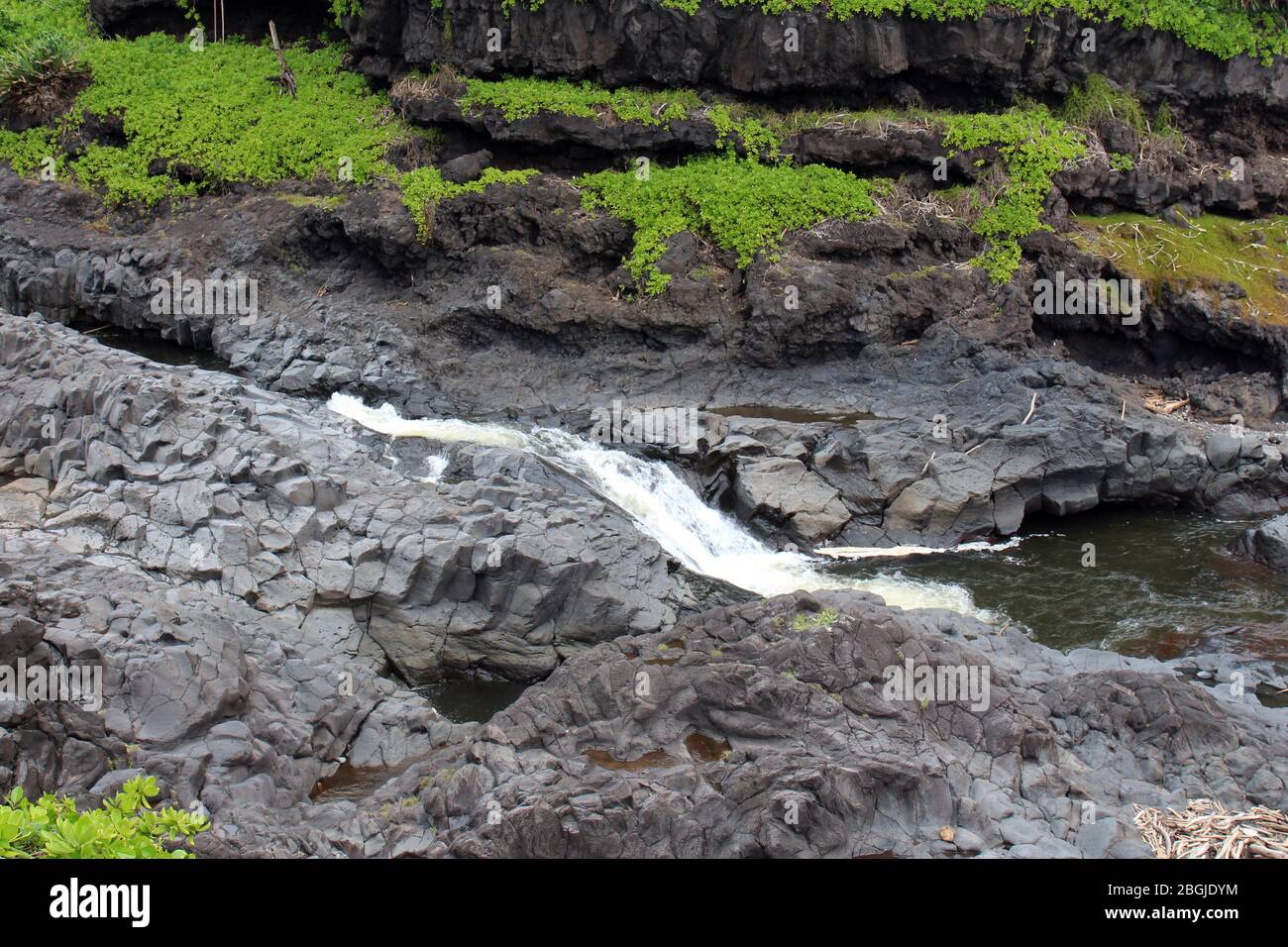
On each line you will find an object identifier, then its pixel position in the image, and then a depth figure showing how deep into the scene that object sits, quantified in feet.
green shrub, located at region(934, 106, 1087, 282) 59.62
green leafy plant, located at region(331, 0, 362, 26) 69.10
